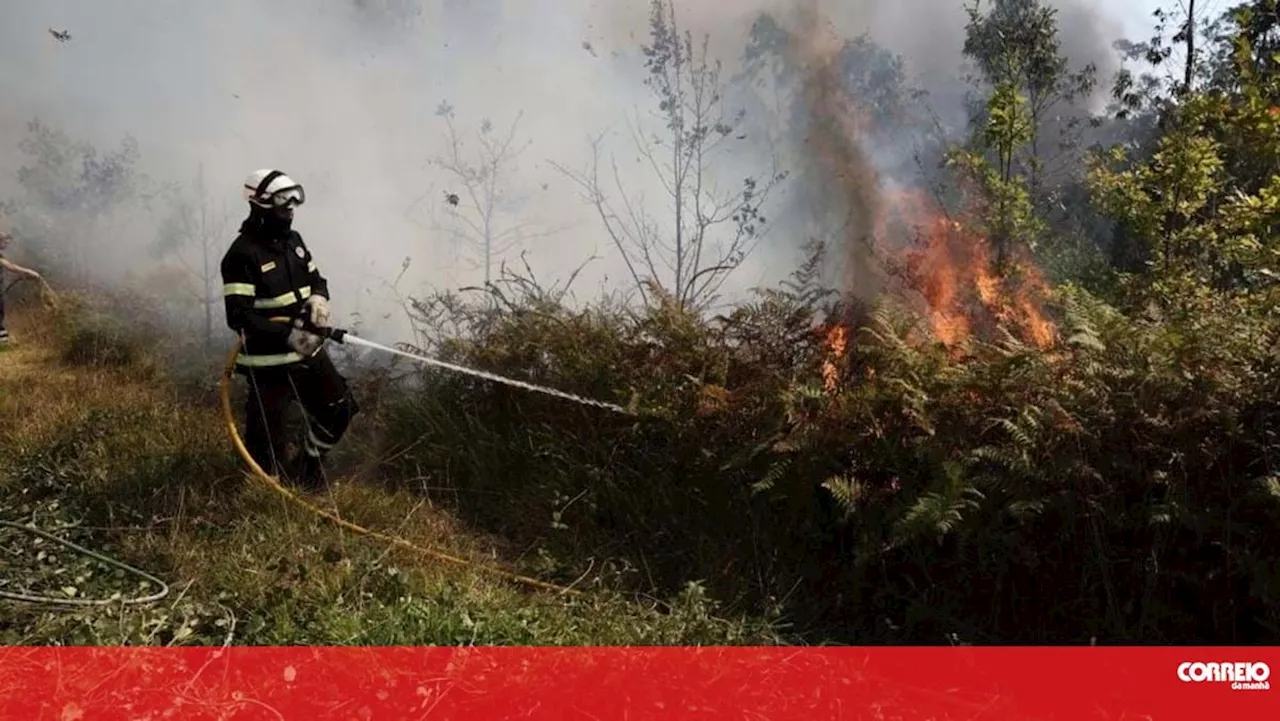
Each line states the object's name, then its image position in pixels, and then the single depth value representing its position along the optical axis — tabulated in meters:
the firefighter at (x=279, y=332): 5.29
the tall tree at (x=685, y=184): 8.88
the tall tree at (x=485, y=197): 9.27
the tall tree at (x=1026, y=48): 10.13
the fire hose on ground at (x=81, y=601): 4.08
